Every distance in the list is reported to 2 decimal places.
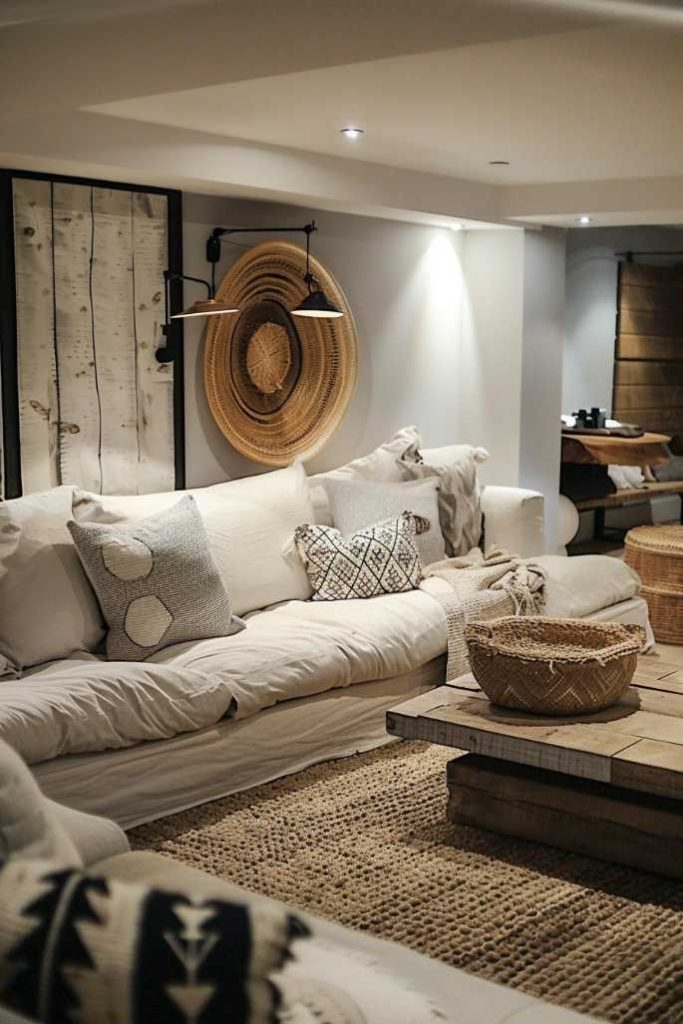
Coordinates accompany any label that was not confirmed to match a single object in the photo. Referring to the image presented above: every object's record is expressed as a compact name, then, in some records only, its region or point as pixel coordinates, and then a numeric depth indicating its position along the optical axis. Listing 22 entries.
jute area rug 2.77
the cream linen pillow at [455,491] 5.33
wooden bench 7.35
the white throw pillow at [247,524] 4.37
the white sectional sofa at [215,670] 3.38
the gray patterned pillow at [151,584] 3.92
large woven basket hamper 5.81
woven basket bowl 3.31
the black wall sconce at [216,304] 4.67
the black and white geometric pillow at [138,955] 1.14
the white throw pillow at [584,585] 4.90
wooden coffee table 3.12
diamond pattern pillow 4.66
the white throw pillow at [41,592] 3.79
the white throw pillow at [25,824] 1.72
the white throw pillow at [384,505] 5.02
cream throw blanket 4.56
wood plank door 8.66
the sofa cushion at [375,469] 5.20
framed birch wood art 4.33
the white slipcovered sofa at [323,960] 1.23
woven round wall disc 5.10
